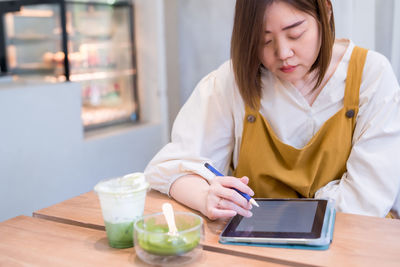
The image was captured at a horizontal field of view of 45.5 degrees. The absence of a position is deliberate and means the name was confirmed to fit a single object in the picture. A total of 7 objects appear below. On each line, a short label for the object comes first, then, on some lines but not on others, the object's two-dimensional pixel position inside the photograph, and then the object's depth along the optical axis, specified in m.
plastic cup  0.94
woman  1.28
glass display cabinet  3.35
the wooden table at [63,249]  0.92
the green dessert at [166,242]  0.88
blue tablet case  0.95
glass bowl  0.88
